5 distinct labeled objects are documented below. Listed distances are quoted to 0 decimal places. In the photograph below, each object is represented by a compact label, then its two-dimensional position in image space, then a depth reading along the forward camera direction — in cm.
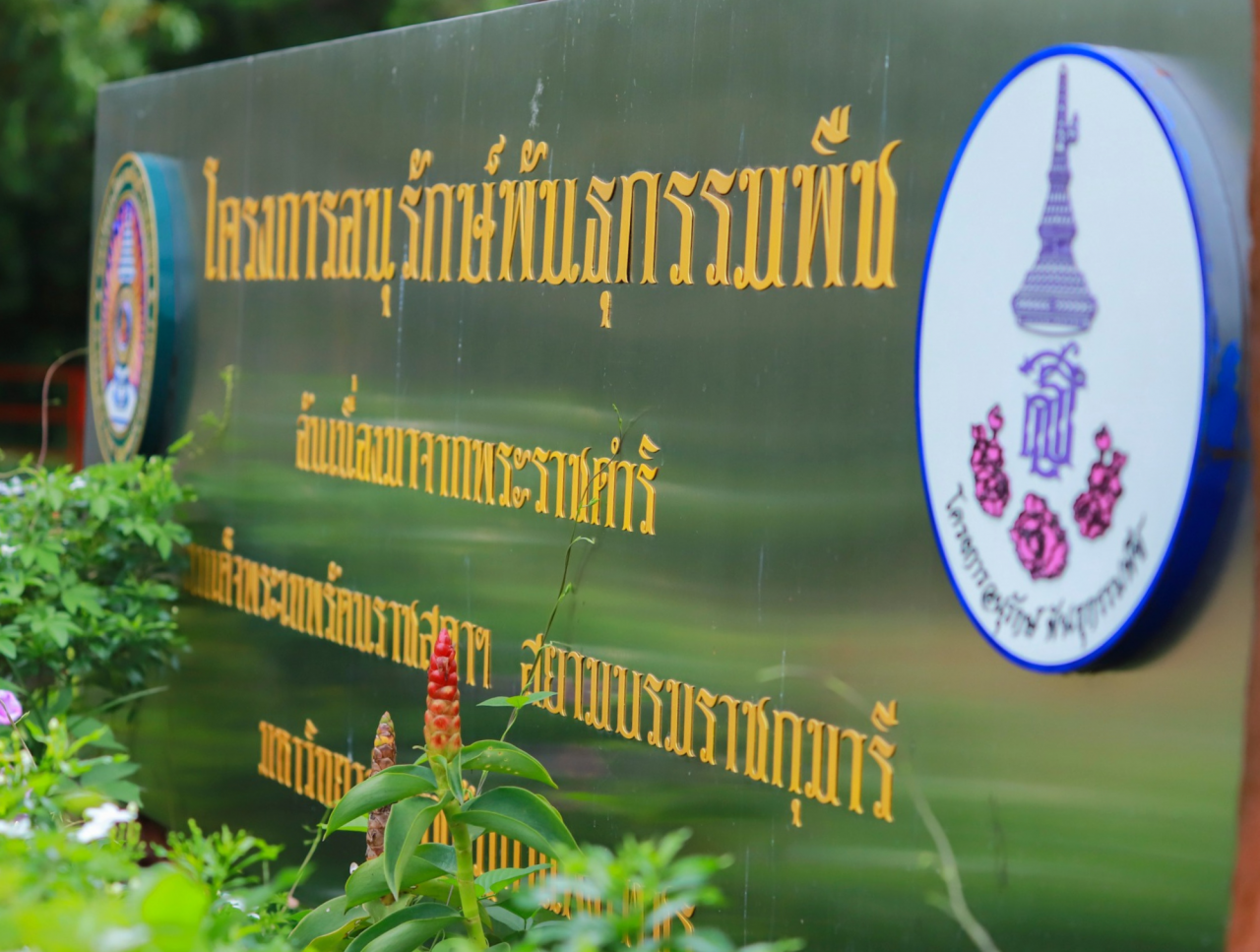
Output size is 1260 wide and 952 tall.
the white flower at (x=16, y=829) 222
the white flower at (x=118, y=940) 189
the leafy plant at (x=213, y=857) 232
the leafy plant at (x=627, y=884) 203
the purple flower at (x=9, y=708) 288
